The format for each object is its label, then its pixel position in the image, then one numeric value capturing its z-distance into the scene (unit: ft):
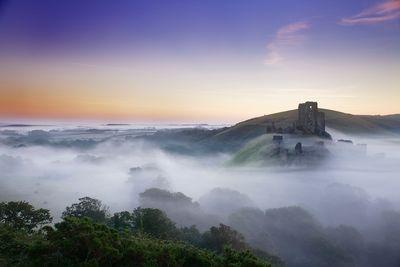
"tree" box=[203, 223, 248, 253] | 167.49
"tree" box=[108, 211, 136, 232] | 159.74
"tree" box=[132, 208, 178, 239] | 158.24
